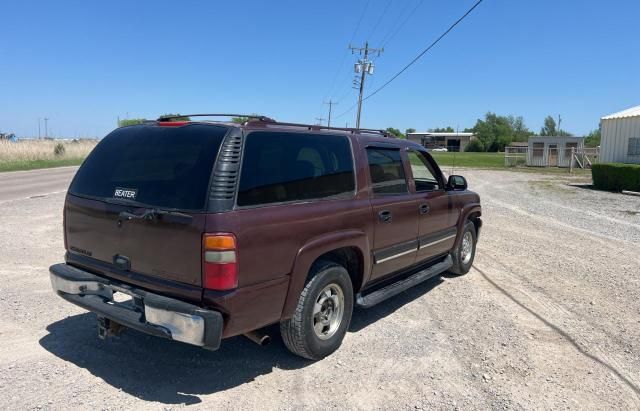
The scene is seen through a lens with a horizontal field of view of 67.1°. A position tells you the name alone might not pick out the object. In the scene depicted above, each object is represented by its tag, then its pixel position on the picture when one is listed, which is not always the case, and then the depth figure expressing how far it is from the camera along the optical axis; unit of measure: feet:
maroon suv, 10.36
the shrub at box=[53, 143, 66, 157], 127.75
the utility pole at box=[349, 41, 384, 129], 165.28
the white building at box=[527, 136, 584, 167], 128.88
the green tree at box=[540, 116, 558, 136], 404.36
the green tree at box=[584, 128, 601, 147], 277.07
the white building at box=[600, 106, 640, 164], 90.38
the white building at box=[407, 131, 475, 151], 347.36
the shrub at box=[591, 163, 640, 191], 66.90
